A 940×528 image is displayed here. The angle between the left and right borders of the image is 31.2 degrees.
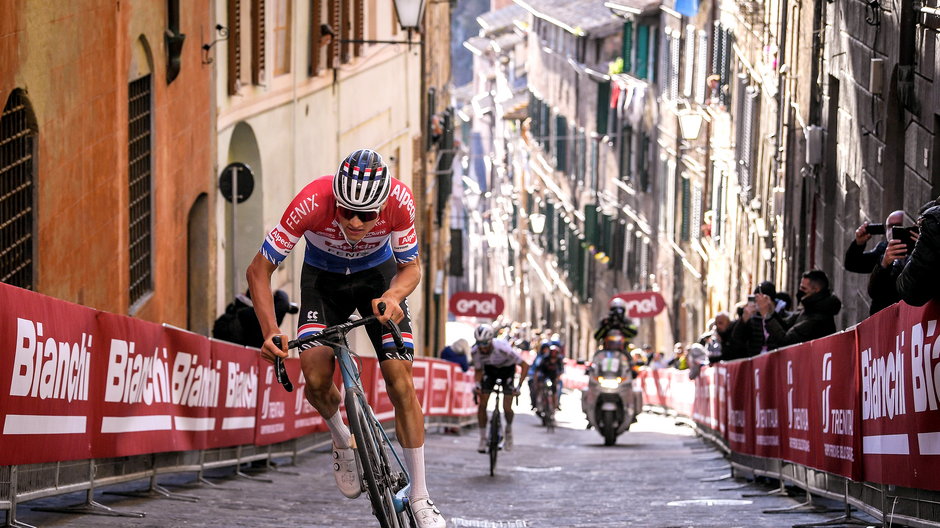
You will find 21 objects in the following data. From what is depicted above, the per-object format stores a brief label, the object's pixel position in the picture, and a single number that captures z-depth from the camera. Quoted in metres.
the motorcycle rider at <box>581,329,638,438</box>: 25.09
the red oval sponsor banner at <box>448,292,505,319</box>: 44.88
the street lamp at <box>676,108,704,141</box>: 39.47
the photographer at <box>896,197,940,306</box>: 7.56
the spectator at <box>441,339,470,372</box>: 31.27
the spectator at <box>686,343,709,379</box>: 27.83
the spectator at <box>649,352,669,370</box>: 43.97
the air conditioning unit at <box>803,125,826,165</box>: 24.02
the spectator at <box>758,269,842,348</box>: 14.00
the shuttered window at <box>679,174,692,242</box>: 45.50
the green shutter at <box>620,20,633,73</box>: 54.25
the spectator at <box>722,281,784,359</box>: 17.53
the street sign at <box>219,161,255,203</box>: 18.20
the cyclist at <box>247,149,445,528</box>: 7.70
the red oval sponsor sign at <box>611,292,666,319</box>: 44.47
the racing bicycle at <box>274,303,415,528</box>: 7.49
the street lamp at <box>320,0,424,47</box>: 25.33
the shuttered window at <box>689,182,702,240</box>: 44.16
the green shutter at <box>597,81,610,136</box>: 59.12
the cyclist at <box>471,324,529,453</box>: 17.95
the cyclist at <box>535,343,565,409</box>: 29.84
